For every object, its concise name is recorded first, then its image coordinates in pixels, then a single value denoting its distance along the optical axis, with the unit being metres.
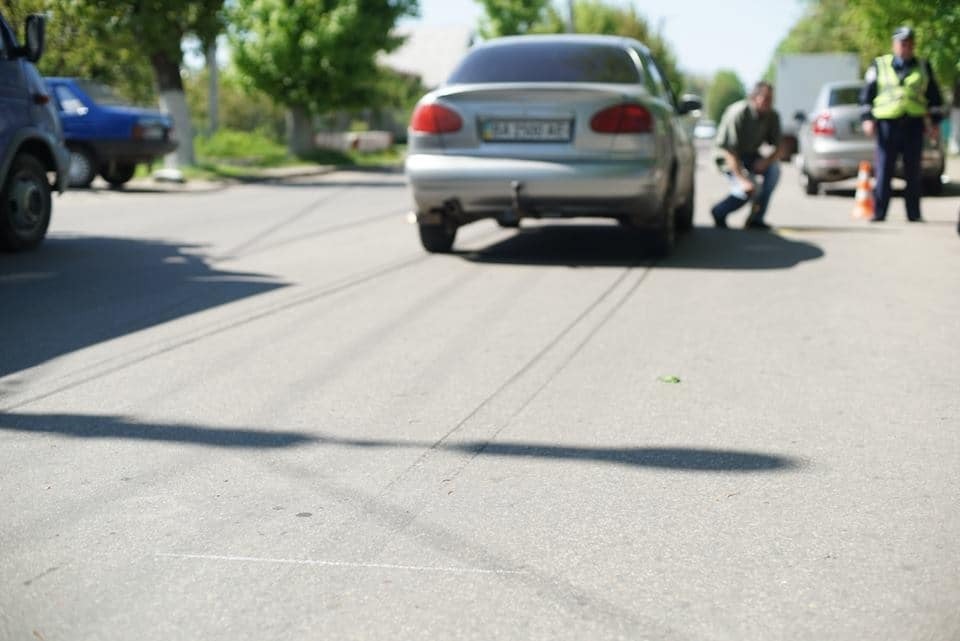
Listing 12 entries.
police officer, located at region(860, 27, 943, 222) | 13.77
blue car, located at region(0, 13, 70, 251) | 10.64
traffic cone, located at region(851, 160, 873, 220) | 15.58
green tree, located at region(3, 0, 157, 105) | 23.80
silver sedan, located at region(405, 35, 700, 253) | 10.07
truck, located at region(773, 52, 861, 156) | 41.34
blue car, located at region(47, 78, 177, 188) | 20.94
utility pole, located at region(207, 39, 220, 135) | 45.34
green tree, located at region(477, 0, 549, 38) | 62.91
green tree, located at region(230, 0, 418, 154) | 35.03
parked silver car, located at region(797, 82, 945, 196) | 18.61
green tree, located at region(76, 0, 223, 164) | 24.83
